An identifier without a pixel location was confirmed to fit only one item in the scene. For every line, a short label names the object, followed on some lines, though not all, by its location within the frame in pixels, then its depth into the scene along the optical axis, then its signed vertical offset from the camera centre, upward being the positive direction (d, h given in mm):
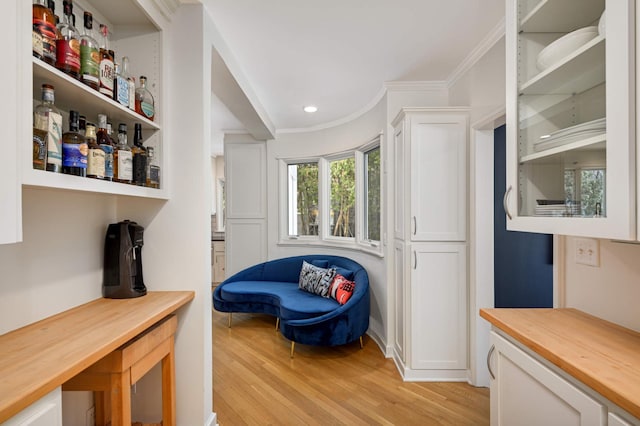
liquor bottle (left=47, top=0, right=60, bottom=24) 1179 +707
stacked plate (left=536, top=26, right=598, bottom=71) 1146 +588
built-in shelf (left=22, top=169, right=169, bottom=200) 1041 +100
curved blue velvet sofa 3010 -890
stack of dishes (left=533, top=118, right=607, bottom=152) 1062 +265
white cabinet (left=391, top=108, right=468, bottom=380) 2645 -254
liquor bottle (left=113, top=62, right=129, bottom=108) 1503 +540
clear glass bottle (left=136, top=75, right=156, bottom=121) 1681 +545
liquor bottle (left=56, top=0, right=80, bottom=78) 1206 +579
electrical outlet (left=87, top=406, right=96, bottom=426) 1748 -1036
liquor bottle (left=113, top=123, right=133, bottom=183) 1516 +232
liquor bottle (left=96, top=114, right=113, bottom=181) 1436 +291
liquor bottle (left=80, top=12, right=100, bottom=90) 1311 +584
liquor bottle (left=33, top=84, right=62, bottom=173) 1118 +285
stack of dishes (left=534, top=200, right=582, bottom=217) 1182 +13
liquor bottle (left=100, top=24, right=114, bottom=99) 1420 +590
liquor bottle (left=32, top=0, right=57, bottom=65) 1095 +581
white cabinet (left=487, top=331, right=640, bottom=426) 895 -564
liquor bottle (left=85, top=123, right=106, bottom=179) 1339 +214
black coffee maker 1713 -235
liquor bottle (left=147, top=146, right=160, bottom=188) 1708 +210
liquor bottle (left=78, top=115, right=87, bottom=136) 1313 +330
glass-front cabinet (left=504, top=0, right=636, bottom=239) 944 +322
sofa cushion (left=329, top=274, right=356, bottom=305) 3348 -768
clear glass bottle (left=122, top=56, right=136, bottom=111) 1594 +600
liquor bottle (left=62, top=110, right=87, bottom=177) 1225 +220
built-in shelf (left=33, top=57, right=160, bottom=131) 1139 +453
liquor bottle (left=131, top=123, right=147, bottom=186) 1645 +251
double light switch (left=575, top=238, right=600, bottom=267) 1374 -162
